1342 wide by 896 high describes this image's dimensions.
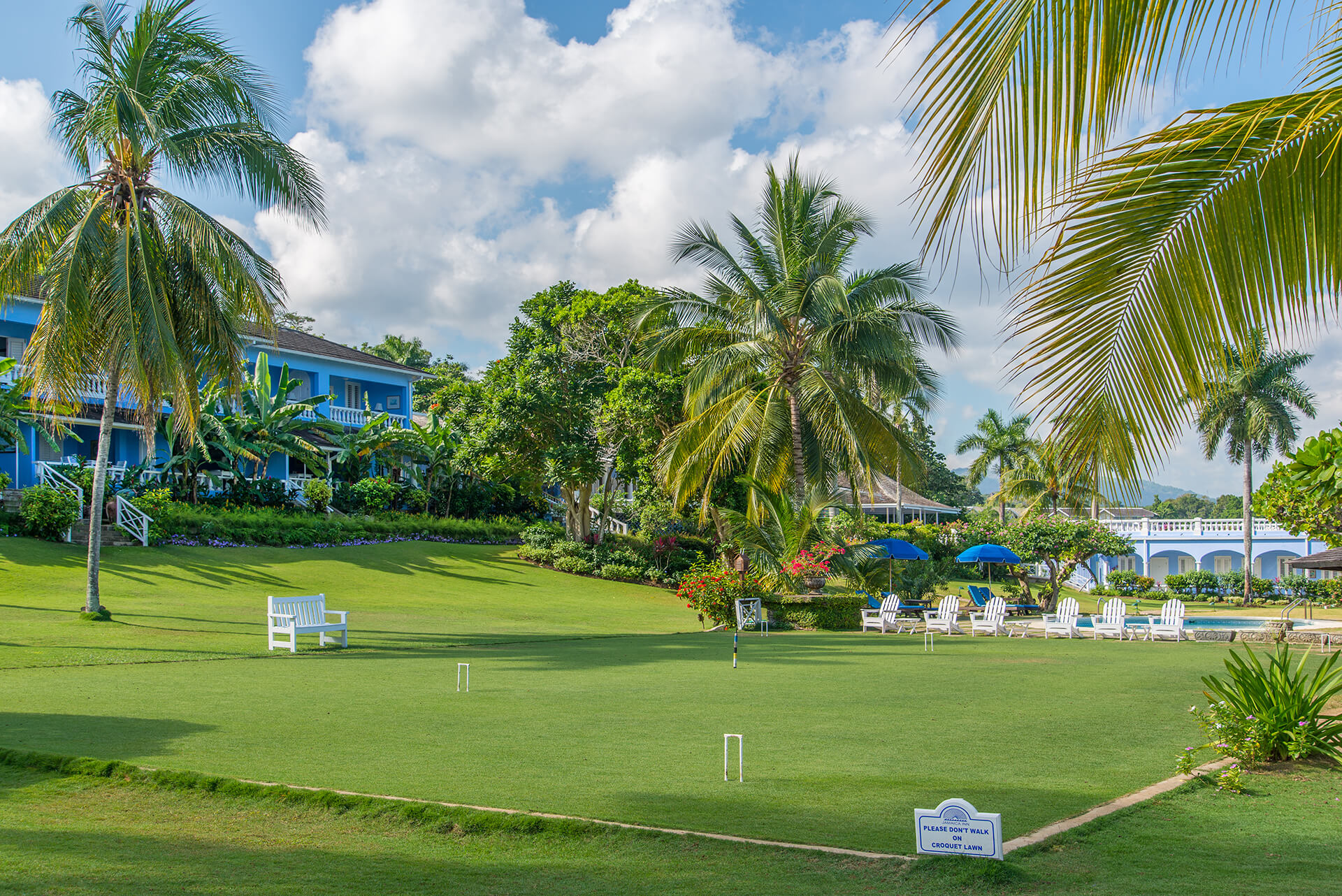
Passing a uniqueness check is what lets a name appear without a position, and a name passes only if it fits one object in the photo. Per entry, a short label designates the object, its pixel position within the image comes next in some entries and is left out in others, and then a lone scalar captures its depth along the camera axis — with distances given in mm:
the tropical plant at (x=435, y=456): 36750
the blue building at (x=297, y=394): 30688
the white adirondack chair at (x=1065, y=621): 23000
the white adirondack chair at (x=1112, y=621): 22234
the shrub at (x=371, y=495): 34938
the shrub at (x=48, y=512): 25234
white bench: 15469
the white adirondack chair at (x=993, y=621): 23594
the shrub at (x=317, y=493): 32781
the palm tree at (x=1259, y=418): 41812
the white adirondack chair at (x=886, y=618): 22859
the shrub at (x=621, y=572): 33250
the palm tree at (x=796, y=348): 24984
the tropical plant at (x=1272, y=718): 7578
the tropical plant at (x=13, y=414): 25234
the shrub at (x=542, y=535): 34938
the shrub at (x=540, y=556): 34125
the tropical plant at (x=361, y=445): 36125
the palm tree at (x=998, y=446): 62966
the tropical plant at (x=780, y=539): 23766
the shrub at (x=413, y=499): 37000
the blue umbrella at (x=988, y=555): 30469
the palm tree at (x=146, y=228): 16906
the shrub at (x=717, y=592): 23281
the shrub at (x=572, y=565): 33594
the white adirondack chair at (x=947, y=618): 23656
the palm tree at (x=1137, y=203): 3533
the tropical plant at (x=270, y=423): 32531
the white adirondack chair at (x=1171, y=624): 21531
